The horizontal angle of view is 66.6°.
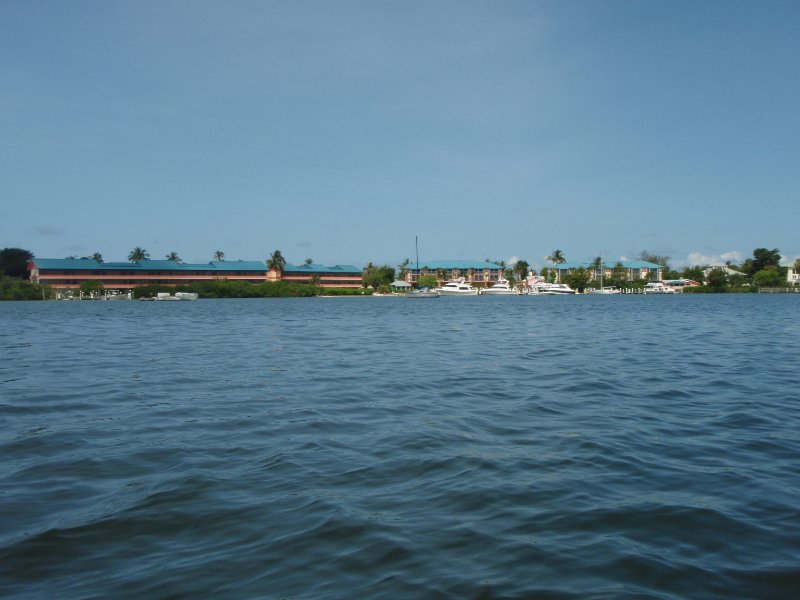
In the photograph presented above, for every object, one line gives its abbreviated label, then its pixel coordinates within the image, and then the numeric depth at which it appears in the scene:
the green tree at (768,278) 144.00
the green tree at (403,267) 190.00
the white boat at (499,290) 154.62
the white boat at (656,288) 153.23
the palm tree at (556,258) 195.38
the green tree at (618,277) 165.66
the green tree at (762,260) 159.38
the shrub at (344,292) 145.62
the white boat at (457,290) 149.62
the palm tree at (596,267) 178.50
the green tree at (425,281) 167.27
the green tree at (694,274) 169.75
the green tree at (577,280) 163.12
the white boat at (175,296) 119.38
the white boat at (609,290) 163.70
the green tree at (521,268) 184.25
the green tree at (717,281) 145.62
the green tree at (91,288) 120.50
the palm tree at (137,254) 154.62
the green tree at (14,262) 131.00
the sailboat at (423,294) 143.25
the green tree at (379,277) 170.38
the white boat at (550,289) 152.62
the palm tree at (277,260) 150.12
